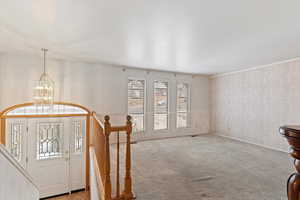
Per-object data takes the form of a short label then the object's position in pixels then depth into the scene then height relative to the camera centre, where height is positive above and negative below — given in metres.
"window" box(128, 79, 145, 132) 5.35 +0.01
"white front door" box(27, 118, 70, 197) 4.00 -1.34
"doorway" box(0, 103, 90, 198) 3.89 -1.03
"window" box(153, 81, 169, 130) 5.73 -0.10
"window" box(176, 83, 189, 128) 6.16 -0.07
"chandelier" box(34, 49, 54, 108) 3.53 +0.26
